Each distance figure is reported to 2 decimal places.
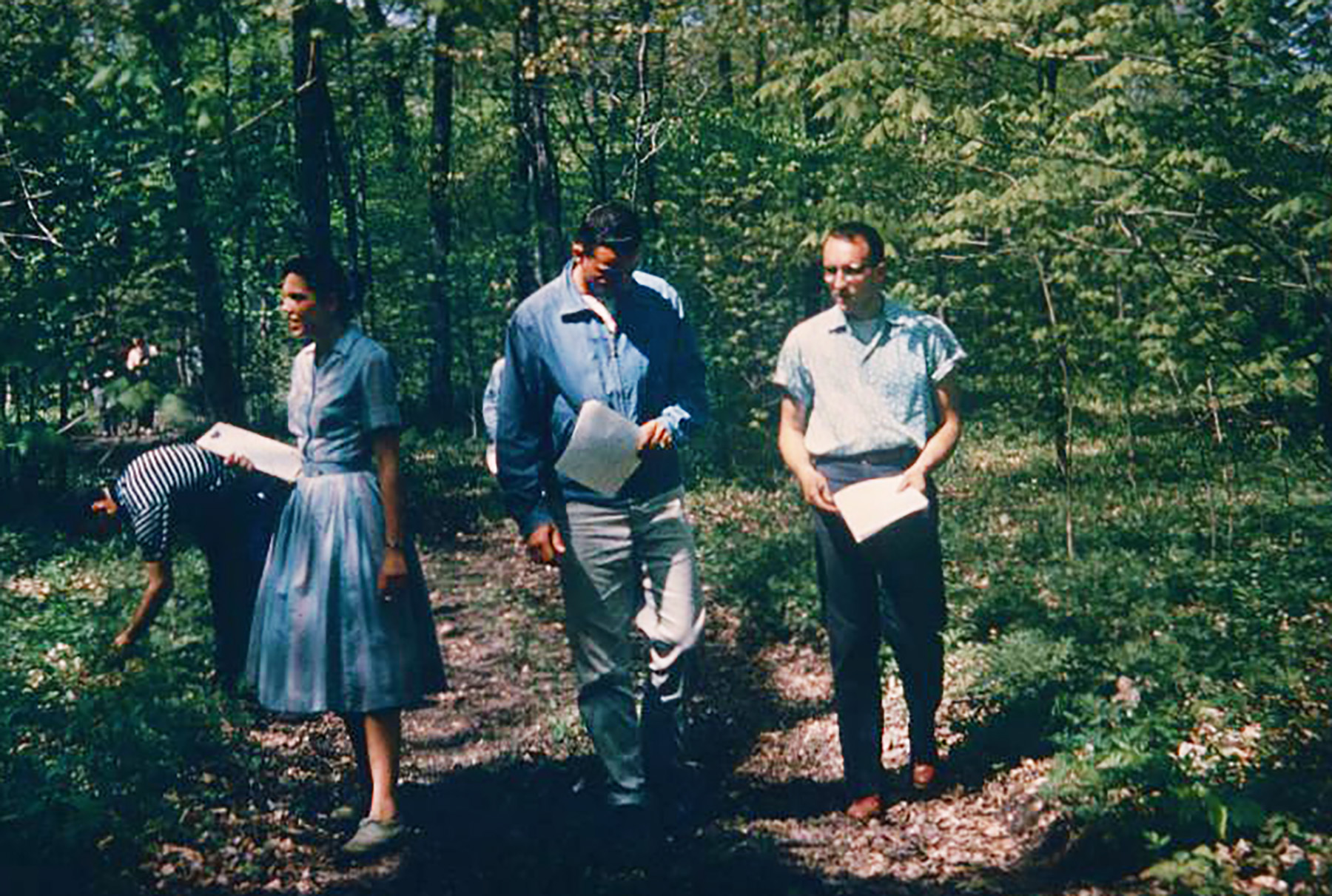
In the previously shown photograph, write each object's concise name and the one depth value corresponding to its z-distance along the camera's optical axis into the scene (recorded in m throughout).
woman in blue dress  4.30
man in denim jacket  4.49
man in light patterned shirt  4.55
